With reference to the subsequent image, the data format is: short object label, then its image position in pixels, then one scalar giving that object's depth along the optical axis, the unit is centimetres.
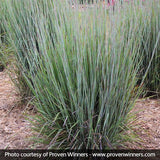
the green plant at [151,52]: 252
